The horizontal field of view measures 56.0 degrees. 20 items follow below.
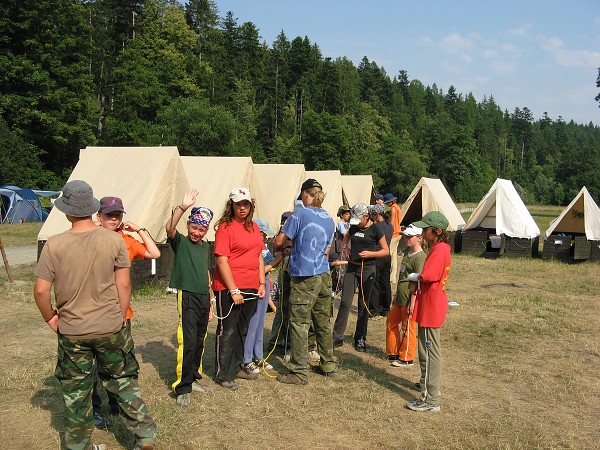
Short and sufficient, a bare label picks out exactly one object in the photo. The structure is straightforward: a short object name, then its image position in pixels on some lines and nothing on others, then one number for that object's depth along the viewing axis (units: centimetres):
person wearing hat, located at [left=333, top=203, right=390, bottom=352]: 677
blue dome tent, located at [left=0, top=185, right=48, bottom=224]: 2600
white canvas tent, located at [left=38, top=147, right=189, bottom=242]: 1052
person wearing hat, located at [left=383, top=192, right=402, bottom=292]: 1060
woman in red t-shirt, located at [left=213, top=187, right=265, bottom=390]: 532
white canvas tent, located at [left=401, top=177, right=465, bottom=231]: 1686
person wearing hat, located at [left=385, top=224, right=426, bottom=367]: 628
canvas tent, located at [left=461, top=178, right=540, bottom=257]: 1652
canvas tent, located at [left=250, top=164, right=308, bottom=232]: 1630
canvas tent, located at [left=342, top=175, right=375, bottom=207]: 2492
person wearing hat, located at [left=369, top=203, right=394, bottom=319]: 720
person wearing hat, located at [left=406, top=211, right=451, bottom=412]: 506
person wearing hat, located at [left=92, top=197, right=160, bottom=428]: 437
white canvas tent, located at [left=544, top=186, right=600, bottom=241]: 1565
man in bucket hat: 356
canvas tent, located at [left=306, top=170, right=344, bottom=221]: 1933
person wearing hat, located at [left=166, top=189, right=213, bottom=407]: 504
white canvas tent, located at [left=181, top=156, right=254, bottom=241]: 1333
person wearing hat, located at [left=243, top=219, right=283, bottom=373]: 598
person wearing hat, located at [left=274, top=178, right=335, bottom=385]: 563
